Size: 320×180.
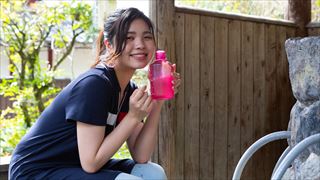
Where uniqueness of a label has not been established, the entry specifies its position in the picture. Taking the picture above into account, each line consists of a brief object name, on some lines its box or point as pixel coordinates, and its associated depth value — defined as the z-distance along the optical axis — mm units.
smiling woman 1845
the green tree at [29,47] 5922
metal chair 1756
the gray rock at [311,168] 1903
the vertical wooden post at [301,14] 4191
